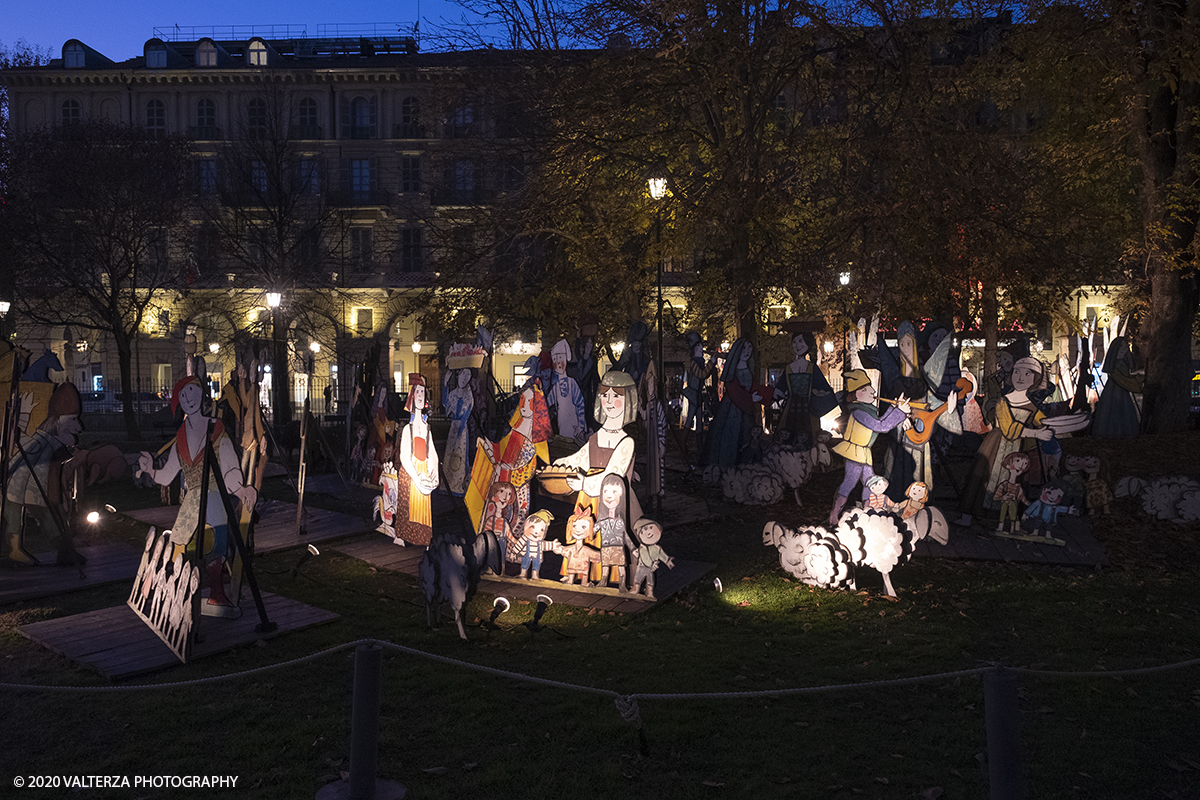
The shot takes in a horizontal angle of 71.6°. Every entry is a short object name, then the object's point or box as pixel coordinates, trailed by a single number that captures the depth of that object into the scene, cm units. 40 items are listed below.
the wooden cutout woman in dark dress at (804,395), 1443
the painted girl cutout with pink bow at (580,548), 819
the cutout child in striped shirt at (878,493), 874
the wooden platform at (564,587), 783
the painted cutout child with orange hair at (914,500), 848
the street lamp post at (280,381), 2249
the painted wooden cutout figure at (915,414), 945
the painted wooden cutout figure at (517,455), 862
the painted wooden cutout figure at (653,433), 1095
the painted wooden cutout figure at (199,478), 708
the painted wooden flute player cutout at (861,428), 898
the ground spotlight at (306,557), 874
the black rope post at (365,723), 395
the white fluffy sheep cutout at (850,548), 806
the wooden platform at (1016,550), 926
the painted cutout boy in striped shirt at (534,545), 832
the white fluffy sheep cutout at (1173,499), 1092
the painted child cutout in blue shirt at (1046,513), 982
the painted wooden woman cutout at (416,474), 955
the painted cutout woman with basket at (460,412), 987
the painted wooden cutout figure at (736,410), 1398
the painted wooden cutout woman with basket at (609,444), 793
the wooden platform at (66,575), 828
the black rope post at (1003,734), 365
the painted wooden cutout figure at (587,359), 1497
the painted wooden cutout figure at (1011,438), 955
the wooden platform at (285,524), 1062
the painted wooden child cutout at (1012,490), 995
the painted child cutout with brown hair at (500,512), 863
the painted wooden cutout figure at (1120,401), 1606
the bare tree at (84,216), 2123
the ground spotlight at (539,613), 706
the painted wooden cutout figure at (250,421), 915
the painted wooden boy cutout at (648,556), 778
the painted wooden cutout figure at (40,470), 923
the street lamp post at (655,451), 1091
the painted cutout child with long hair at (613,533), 790
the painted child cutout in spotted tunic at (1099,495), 1150
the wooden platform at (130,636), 628
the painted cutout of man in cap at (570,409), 1319
